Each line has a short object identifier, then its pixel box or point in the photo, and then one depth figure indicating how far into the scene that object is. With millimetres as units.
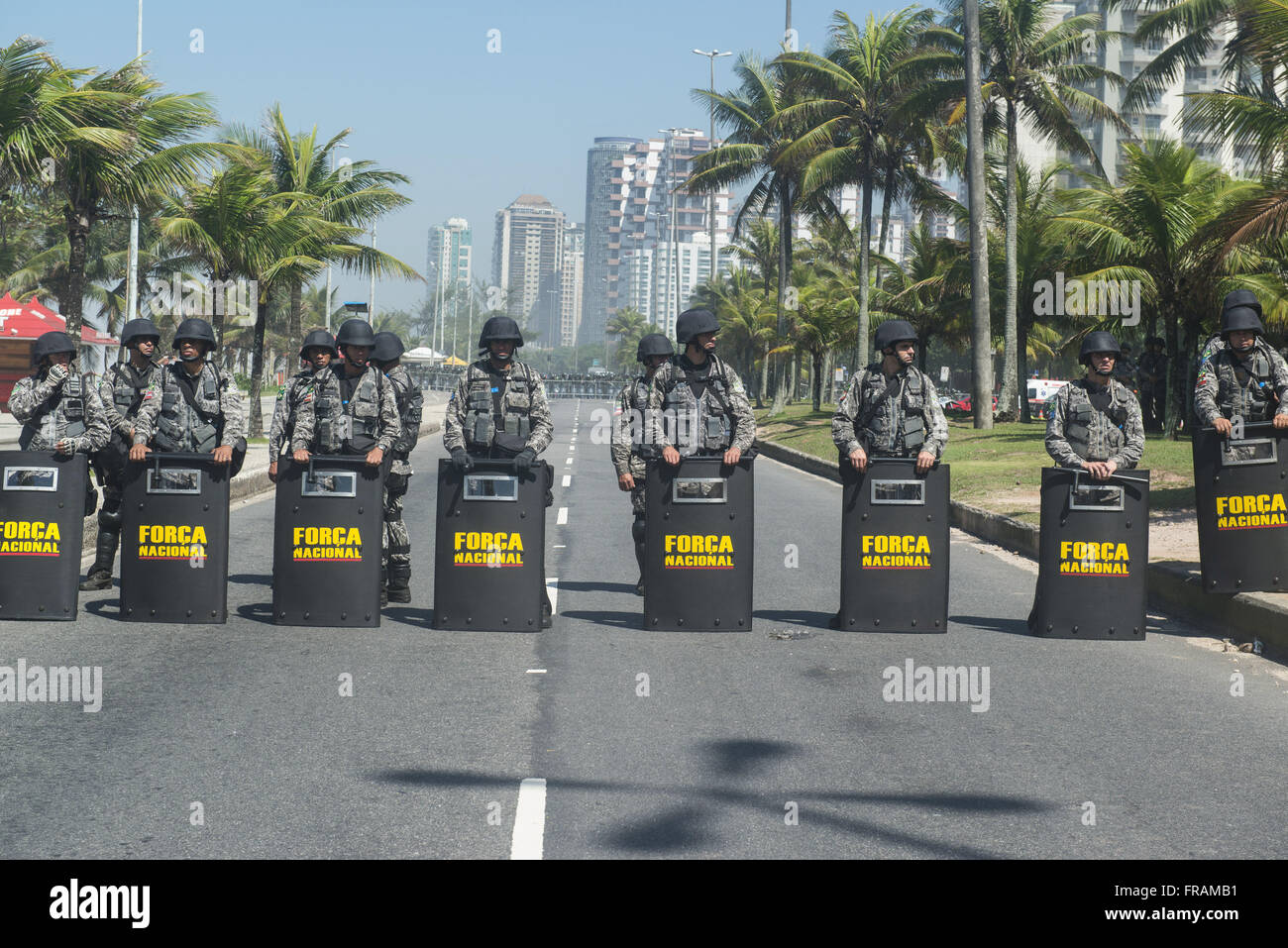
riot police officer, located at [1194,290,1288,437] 9484
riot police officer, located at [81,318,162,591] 10664
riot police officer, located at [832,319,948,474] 9336
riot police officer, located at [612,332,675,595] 9715
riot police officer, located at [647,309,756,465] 9586
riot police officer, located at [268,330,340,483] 9641
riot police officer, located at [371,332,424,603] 9953
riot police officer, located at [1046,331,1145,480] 9508
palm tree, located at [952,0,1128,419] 34844
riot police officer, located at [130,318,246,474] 9617
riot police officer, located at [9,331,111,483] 10281
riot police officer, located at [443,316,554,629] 9523
